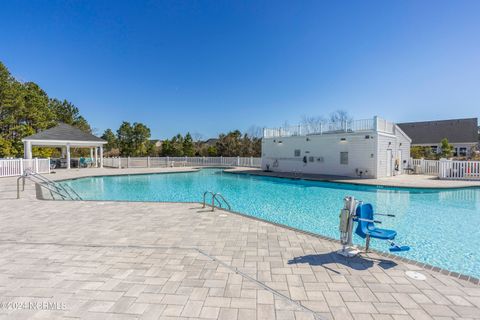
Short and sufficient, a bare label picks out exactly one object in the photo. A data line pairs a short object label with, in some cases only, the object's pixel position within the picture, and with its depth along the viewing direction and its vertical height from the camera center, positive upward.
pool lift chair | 3.41 -0.99
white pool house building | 14.58 +0.46
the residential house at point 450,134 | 29.75 +2.90
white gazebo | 17.23 +1.27
